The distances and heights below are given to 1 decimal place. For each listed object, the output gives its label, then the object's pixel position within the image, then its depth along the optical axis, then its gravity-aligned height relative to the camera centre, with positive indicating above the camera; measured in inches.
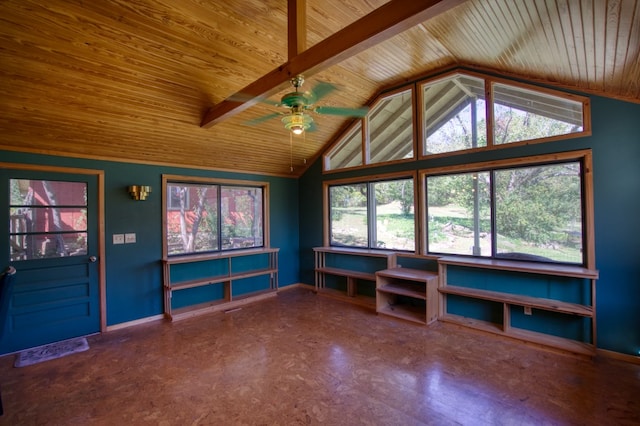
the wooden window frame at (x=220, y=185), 176.4 +17.1
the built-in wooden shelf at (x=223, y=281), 173.2 -42.4
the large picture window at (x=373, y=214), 188.4 +0.1
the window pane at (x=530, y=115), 130.3 +47.1
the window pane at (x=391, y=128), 183.9 +58.1
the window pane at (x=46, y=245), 134.6 -13.4
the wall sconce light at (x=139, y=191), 161.8 +14.8
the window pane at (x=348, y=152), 211.6 +48.5
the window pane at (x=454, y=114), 156.5 +57.2
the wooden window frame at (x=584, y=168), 124.6 +20.3
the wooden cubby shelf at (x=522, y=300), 121.3 -41.6
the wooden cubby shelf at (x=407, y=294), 157.8 -46.6
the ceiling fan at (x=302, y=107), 89.0 +36.0
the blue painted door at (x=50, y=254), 133.1 -17.9
